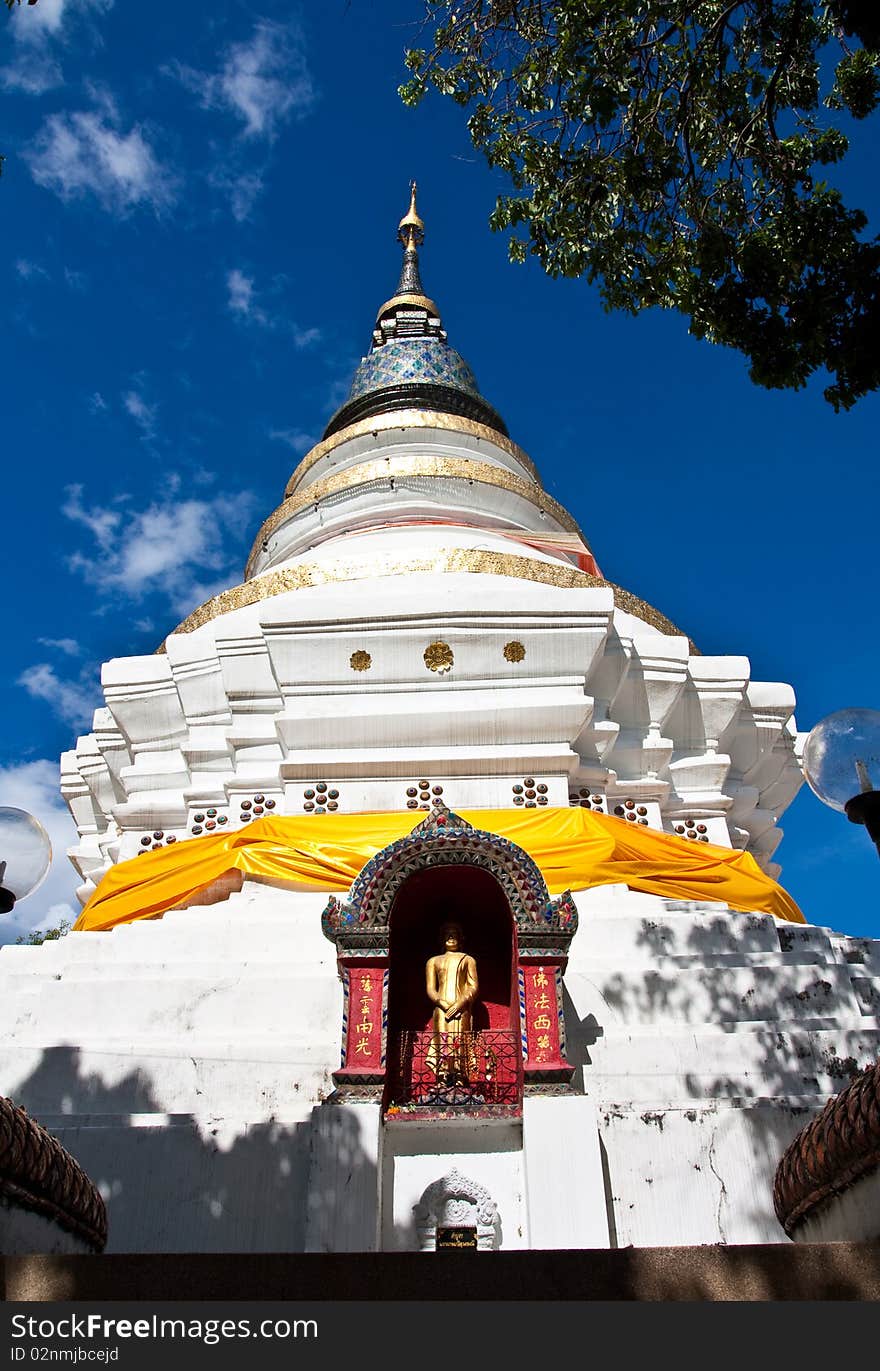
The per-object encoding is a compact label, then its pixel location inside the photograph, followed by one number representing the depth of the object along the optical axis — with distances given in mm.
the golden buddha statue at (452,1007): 6879
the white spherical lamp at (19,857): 3969
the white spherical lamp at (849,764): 3615
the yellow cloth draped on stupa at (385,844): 9141
